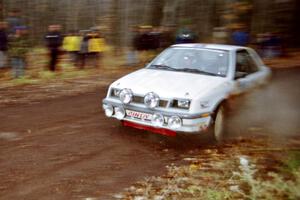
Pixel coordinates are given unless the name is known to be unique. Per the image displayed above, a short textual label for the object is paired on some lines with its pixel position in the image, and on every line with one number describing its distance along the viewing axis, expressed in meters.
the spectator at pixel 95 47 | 15.63
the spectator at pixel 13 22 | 13.50
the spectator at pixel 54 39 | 13.43
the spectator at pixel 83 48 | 15.30
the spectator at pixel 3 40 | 13.04
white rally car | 6.36
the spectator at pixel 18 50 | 12.54
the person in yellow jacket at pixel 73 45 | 15.33
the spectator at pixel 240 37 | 15.97
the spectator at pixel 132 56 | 16.25
